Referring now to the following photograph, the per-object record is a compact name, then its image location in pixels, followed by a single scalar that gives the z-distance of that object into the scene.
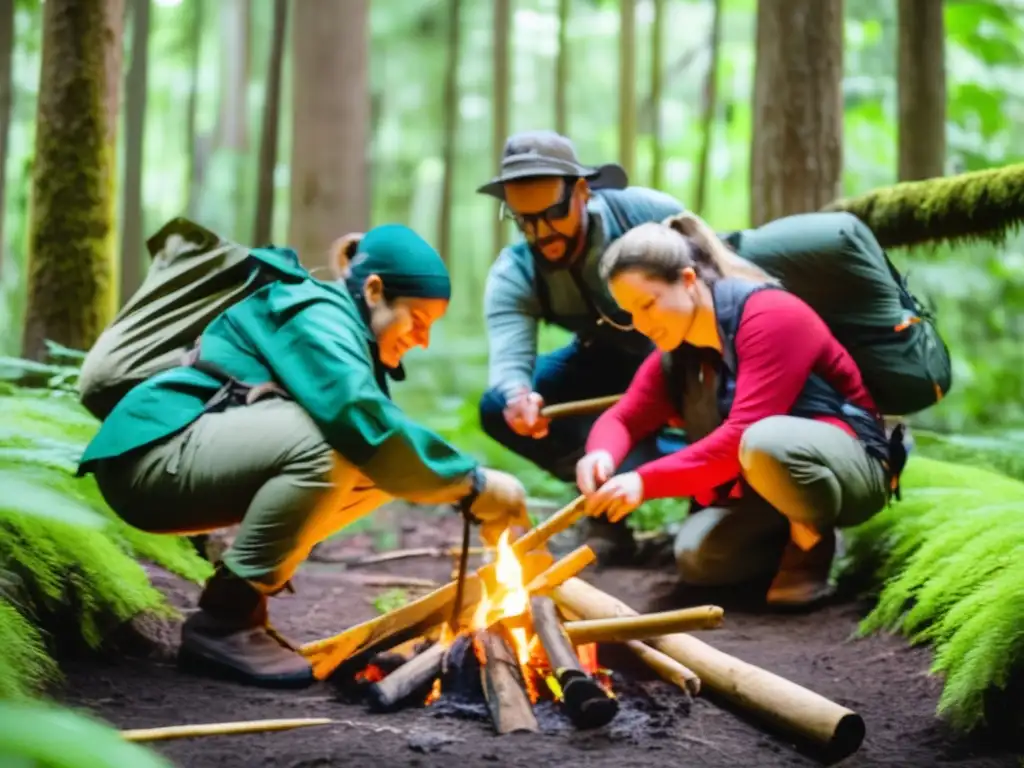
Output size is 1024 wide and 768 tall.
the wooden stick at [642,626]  2.81
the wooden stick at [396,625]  3.07
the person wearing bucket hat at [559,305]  4.16
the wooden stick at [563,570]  3.31
